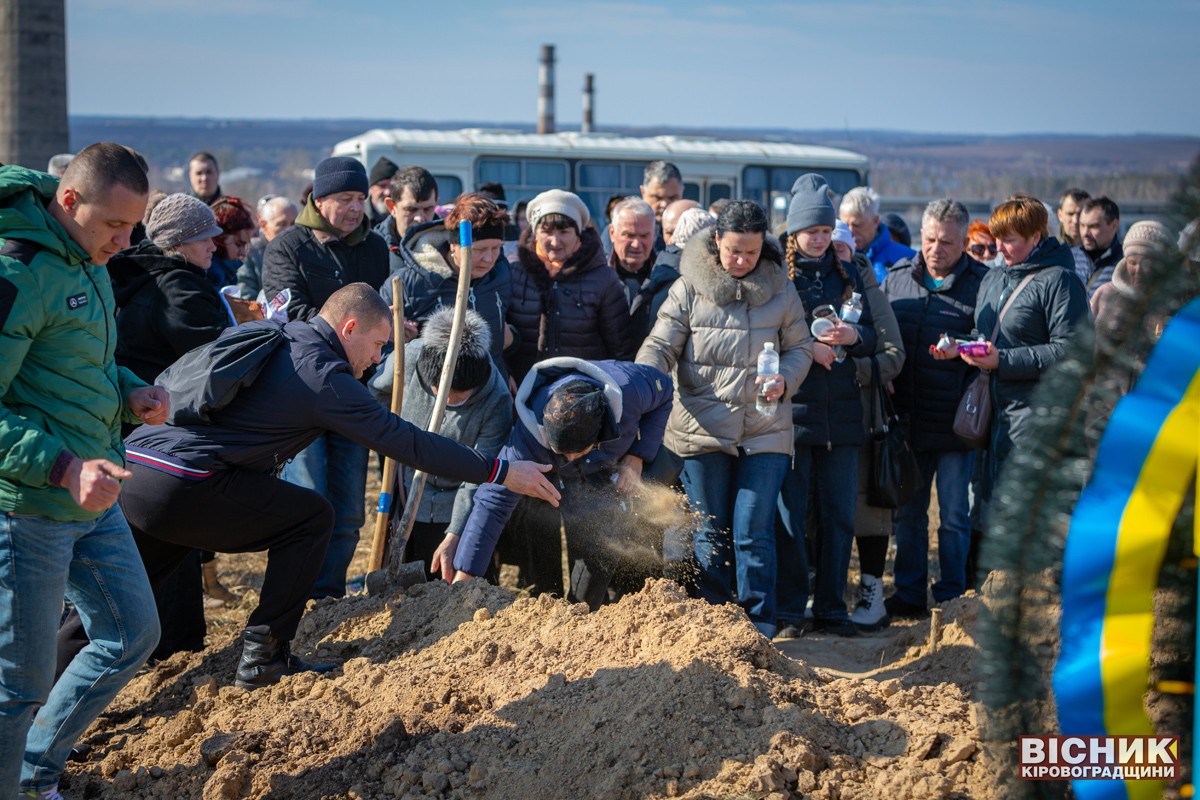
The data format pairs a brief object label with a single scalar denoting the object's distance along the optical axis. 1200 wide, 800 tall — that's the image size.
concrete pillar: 11.66
